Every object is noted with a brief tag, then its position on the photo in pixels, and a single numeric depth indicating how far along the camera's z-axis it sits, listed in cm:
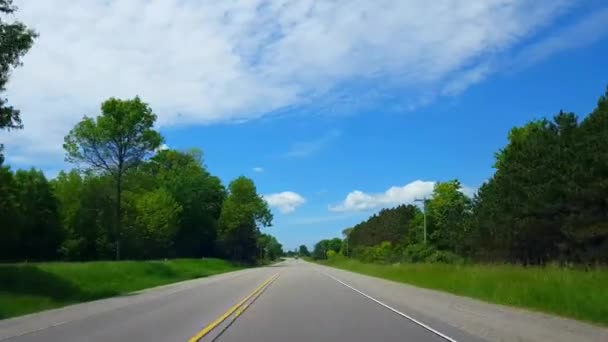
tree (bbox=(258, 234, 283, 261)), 17148
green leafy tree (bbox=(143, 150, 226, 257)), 10925
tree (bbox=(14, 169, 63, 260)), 6500
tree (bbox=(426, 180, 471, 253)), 8675
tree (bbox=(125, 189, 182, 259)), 7806
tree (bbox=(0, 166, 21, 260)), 5459
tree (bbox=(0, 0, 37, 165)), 2848
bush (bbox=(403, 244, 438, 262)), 7706
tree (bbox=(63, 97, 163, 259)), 6638
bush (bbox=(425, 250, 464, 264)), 7149
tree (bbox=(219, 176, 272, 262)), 11894
